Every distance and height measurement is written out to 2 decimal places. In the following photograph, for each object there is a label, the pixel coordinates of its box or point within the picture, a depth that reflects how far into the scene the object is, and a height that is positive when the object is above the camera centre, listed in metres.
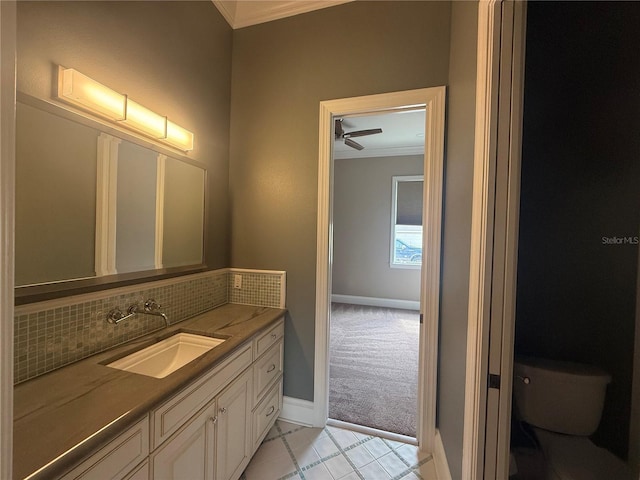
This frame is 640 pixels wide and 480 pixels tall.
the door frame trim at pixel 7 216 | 0.42 +0.02
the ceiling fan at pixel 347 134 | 3.25 +1.32
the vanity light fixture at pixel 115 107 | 1.10 +0.59
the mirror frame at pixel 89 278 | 1.00 -0.23
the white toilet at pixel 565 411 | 1.28 -0.87
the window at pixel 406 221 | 4.99 +0.32
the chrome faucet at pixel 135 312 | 1.30 -0.42
